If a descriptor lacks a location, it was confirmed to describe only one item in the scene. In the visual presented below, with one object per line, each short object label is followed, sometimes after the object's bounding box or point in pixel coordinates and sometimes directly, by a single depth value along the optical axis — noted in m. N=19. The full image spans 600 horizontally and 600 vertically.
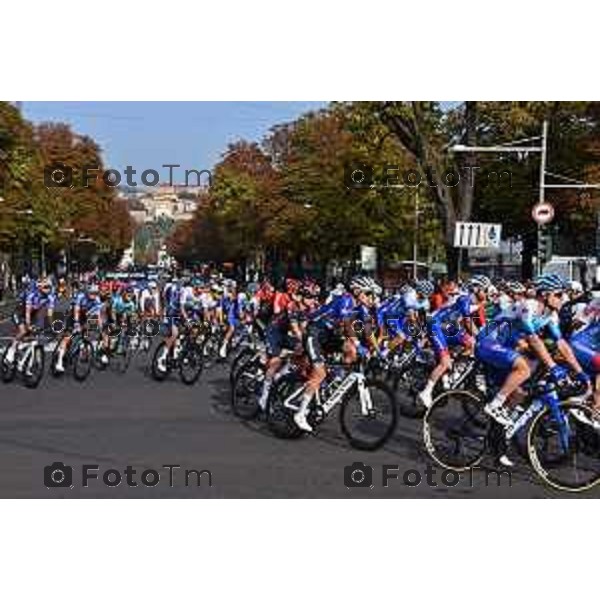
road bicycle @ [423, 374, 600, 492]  9.19
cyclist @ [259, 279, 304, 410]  12.59
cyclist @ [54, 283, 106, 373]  18.38
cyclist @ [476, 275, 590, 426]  9.40
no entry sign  23.94
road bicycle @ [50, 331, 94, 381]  18.45
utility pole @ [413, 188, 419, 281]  36.03
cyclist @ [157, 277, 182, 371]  18.05
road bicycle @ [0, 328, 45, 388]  17.34
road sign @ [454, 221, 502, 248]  22.96
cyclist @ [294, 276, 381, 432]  11.45
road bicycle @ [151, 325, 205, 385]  17.83
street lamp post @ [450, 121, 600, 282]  23.33
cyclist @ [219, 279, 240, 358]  21.56
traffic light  27.20
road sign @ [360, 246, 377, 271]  34.80
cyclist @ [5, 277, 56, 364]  17.56
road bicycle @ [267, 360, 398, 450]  11.05
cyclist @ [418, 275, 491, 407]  13.11
